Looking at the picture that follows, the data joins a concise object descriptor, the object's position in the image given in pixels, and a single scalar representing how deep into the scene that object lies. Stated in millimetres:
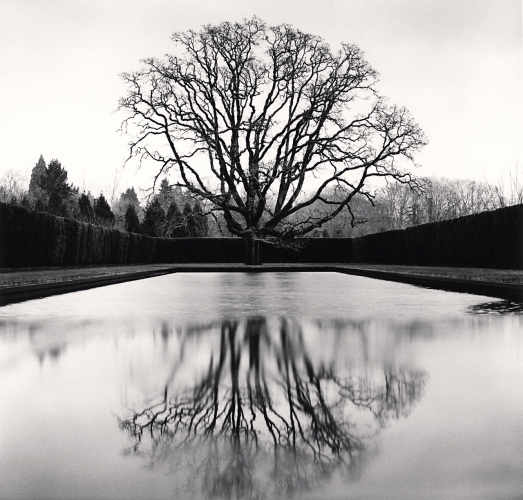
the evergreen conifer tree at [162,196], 77250
